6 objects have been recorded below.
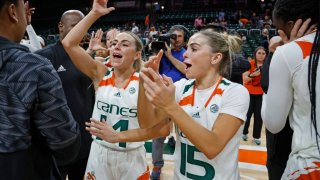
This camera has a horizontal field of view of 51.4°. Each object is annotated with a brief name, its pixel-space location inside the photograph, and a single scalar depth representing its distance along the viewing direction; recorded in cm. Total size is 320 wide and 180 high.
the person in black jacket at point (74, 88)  276
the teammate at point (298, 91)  134
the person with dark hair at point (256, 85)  523
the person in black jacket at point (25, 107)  117
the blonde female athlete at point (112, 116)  241
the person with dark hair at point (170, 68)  399
